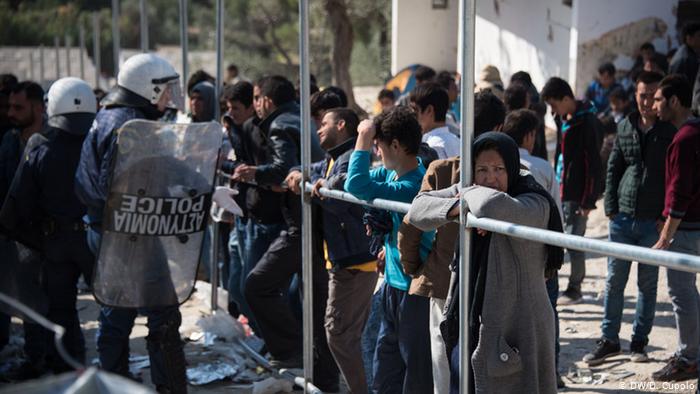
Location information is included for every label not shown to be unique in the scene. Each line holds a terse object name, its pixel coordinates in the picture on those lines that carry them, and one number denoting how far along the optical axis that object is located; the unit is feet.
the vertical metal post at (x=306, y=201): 17.03
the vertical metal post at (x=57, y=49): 71.27
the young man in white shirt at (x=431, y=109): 17.84
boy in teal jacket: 14.33
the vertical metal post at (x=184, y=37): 24.93
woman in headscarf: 11.64
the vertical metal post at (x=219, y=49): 22.94
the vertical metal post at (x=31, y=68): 86.08
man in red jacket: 17.11
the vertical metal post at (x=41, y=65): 77.87
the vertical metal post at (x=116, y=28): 34.70
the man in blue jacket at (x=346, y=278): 17.11
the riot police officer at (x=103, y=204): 17.62
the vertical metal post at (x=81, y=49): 63.77
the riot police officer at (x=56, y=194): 19.48
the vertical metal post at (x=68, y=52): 72.23
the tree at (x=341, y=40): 65.05
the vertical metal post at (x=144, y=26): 28.02
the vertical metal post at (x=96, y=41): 54.54
